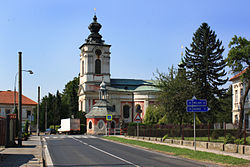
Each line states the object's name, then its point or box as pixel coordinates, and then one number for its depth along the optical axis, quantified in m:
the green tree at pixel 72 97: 88.20
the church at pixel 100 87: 78.20
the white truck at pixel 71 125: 63.45
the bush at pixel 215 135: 31.85
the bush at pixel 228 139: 22.44
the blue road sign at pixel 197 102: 22.52
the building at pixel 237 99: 48.56
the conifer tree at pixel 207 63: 58.31
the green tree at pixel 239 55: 28.41
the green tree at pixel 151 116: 66.33
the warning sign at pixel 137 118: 36.75
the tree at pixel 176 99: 35.31
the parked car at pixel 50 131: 70.58
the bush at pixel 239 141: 21.88
